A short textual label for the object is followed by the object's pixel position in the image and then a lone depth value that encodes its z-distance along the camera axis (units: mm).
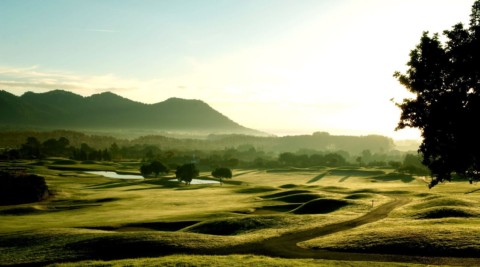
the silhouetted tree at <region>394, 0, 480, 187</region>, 32188
